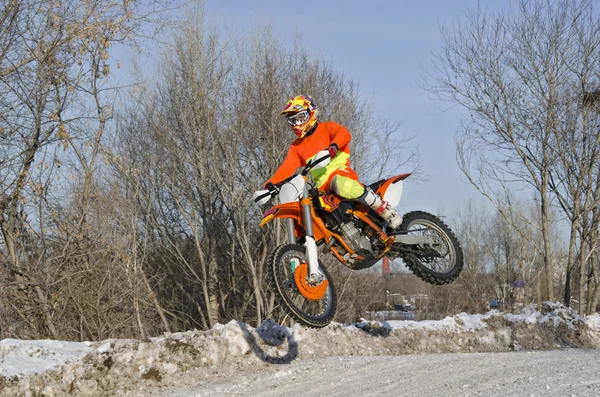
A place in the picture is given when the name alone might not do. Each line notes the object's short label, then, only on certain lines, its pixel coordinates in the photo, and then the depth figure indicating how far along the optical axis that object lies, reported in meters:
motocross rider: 6.85
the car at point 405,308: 41.06
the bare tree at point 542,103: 19.14
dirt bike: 6.51
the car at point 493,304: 38.81
